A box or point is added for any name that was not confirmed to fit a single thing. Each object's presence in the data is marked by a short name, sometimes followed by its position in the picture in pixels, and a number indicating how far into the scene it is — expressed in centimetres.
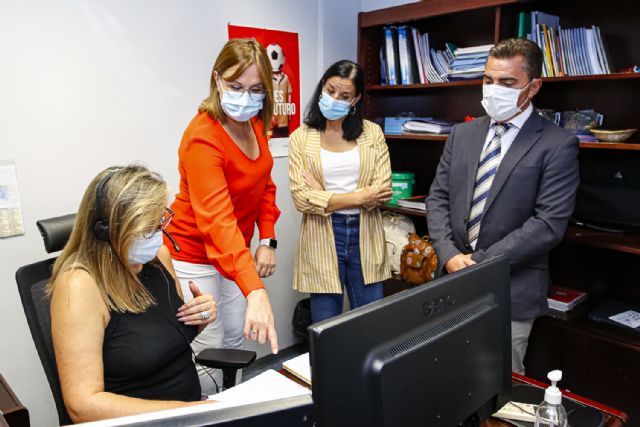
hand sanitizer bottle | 97
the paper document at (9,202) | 200
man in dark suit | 180
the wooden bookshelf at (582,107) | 217
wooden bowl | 213
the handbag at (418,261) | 263
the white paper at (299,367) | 132
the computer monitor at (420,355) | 67
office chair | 128
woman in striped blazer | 228
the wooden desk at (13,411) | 125
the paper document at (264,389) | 121
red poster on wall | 277
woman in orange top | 160
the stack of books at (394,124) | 294
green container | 305
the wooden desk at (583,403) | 118
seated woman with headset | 115
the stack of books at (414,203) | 282
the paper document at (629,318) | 221
